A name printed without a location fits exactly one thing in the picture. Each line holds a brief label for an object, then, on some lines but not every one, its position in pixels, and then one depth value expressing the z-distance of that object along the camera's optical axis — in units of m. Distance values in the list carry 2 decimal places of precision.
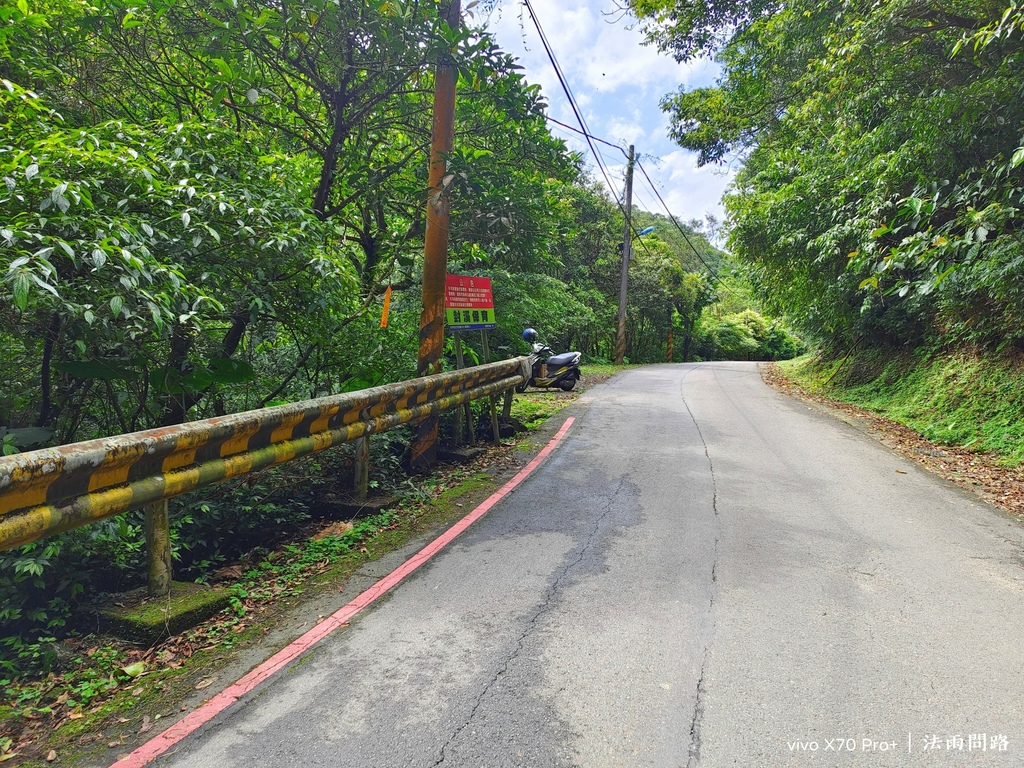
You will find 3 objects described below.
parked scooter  13.45
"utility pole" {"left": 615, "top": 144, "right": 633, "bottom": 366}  24.86
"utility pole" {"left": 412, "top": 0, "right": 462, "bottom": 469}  6.30
